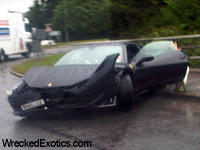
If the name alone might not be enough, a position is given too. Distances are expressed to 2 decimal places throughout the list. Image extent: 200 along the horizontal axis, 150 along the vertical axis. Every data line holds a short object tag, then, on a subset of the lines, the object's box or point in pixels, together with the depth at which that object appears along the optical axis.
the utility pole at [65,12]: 41.69
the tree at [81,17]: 43.44
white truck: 24.14
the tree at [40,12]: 70.44
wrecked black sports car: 6.63
